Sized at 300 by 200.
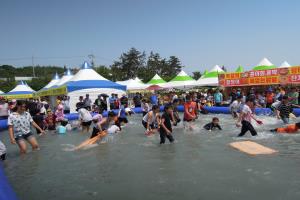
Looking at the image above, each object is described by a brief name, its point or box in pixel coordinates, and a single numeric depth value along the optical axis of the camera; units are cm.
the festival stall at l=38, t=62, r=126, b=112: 1681
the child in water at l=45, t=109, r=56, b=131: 1077
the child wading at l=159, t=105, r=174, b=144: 688
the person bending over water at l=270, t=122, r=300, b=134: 788
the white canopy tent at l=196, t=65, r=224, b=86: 2126
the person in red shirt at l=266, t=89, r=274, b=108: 1274
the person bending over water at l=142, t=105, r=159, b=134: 783
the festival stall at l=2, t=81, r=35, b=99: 2812
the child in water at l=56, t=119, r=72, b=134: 1021
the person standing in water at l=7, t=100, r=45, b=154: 596
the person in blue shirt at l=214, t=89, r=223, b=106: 1541
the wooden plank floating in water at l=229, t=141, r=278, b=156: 572
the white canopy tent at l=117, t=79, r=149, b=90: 2675
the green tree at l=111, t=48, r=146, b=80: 5733
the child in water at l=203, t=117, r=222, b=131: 901
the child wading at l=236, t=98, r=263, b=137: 689
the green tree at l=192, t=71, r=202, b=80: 6607
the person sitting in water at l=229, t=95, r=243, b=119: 1128
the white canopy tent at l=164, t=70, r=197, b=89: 2351
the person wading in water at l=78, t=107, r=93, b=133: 955
